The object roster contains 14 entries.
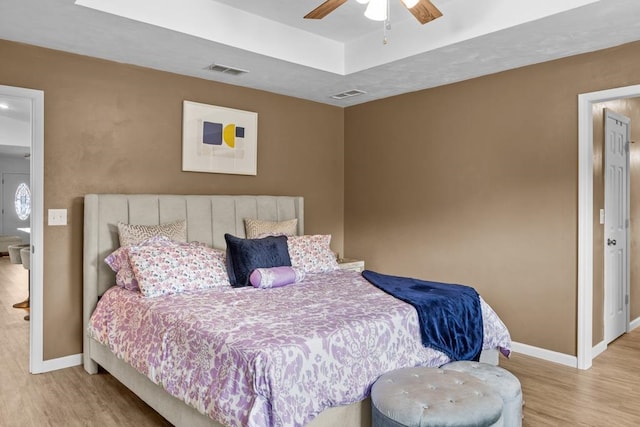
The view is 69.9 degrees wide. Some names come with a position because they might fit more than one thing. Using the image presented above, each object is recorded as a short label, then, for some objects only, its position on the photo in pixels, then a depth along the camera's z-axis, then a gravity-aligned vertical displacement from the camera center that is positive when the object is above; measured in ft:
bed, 7.57 -1.43
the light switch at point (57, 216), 11.46 -0.22
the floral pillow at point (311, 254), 12.69 -1.28
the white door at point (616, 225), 13.17 -0.43
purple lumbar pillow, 10.70 -1.61
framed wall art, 13.76 +2.19
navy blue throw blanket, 8.92 -2.15
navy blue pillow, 11.13 -1.18
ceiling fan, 7.53 +3.45
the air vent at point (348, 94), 15.63 +4.04
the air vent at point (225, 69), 12.76 +3.99
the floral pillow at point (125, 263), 10.57 -1.31
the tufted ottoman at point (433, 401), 6.34 -2.79
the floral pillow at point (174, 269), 9.95 -1.38
